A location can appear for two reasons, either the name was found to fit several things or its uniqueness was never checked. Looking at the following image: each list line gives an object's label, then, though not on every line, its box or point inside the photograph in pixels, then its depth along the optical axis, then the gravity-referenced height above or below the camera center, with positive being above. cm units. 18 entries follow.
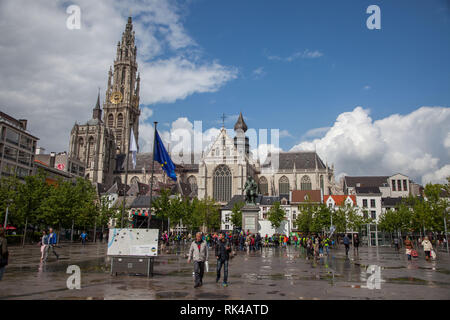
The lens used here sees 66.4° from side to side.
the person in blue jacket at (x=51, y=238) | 1742 -102
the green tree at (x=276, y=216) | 5834 +105
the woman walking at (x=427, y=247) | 2228 -144
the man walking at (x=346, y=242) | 2477 -134
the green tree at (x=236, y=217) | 6412 +87
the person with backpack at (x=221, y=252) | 1080 -96
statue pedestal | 3444 +49
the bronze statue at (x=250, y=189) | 3525 +332
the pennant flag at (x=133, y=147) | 2338 +494
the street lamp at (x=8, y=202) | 3374 +158
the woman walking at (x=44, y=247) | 1666 -135
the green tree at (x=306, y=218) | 5789 +79
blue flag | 2153 +396
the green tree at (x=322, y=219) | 5238 +58
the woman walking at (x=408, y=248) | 2184 -149
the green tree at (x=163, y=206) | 4722 +196
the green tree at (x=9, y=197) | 3397 +206
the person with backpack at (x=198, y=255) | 998 -101
